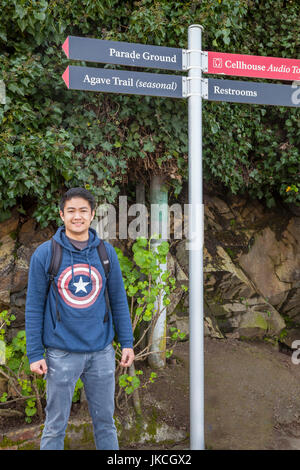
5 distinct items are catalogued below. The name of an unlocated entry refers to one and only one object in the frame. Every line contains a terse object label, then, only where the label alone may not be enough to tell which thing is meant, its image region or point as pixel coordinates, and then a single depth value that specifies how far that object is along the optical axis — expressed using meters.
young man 2.35
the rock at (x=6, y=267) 3.70
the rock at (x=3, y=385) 3.59
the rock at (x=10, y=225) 3.76
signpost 2.90
